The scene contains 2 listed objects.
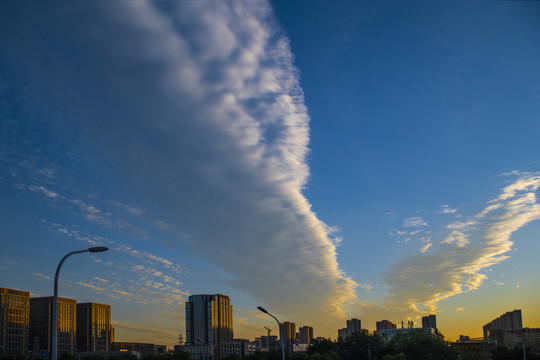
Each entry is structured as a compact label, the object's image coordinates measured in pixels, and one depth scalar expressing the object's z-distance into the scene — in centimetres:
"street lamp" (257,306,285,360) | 4142
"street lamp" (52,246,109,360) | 2094
